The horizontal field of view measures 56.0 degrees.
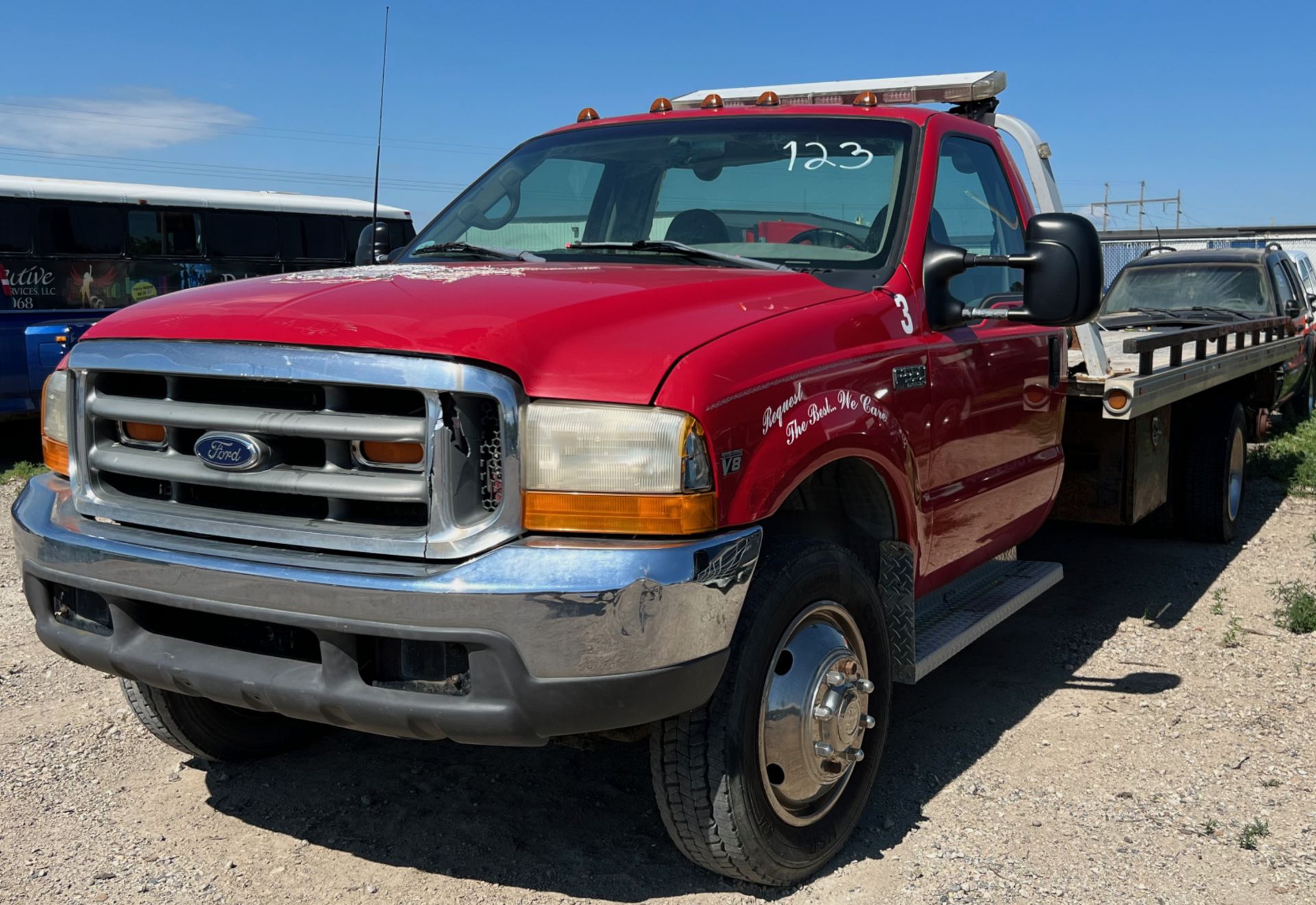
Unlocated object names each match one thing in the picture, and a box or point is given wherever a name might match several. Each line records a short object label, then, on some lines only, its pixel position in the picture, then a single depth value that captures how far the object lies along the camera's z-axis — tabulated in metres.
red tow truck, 2.57
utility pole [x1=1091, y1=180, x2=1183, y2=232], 63.25
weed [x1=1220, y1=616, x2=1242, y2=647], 5.45
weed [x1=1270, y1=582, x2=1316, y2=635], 5.59
